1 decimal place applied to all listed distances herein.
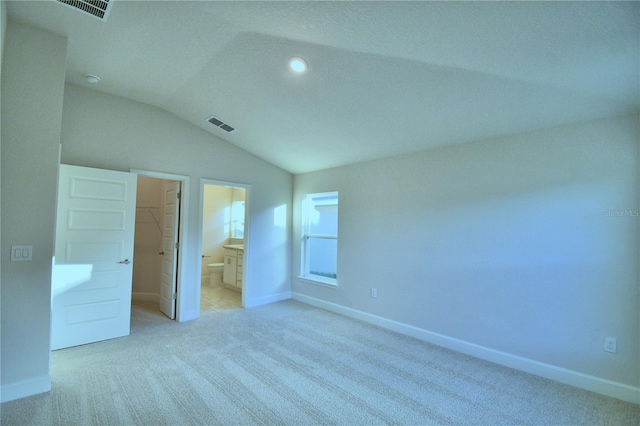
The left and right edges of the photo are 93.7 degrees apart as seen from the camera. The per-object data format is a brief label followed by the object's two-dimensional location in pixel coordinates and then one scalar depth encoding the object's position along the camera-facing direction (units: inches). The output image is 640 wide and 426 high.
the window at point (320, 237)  198.5
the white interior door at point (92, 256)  126.9
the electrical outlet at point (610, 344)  97.5
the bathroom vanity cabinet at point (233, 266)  231.5
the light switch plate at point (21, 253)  90.7
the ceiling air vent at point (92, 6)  86.7
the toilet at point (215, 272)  260.8
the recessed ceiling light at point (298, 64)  105.3
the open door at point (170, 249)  169.0
